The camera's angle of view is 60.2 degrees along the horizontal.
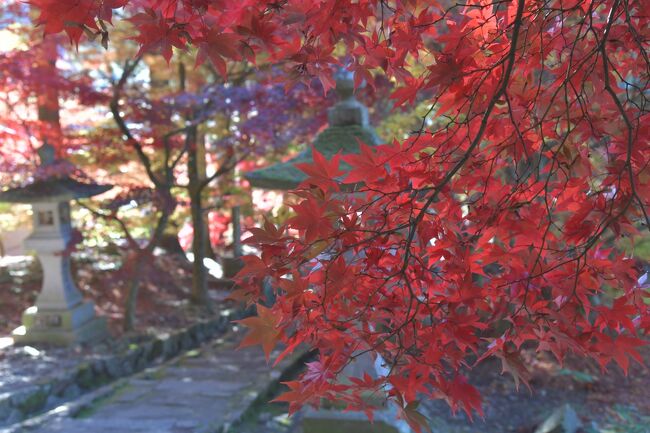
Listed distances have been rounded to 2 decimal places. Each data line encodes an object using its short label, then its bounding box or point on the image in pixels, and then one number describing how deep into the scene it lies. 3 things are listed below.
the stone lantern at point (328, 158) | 3.63
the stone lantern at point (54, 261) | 6.32
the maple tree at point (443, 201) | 1.33
